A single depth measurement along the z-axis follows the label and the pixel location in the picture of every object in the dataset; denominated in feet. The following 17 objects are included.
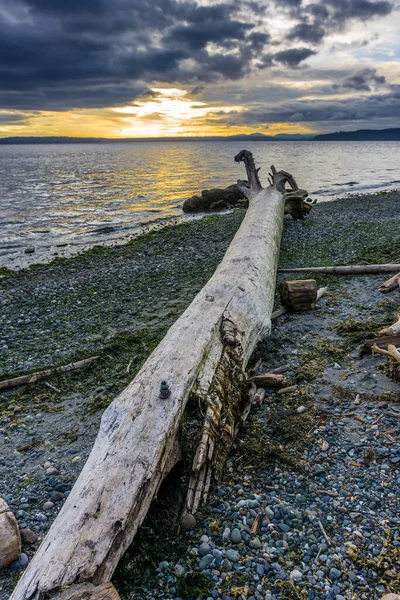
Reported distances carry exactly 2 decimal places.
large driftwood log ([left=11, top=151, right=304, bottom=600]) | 9.23
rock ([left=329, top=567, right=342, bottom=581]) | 9.87
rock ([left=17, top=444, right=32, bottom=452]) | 16.05
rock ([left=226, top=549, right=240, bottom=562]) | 10.52
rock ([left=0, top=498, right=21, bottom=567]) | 10.77
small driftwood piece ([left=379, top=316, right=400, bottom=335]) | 18.75
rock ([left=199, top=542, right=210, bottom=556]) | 10.75
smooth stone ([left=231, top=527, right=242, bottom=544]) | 11.02
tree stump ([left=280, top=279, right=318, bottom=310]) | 26.53
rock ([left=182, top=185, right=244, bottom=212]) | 87.20
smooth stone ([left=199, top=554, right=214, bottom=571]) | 10.41
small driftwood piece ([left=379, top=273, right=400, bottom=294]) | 28.70
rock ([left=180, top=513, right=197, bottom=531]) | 11.44
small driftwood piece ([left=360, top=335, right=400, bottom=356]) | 18.74
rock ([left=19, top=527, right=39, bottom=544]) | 11.75
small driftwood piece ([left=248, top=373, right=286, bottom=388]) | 18.42
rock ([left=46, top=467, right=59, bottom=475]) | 14.55
